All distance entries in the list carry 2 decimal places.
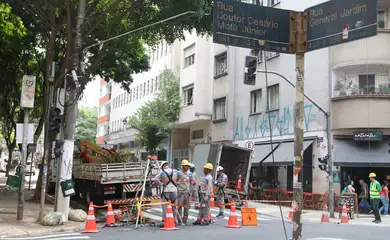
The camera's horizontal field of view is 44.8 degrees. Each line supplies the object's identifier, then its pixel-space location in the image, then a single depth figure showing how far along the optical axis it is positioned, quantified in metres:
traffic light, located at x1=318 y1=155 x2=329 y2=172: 19.50
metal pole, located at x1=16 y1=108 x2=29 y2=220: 13.92
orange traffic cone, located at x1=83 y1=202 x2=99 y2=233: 12.20
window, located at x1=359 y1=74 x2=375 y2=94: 22.78
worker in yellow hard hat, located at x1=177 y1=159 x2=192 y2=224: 13.77
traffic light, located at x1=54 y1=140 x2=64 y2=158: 13.52
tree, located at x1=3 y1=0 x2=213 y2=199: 16.42
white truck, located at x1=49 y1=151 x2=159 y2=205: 17.33
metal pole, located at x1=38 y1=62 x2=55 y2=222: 13.63
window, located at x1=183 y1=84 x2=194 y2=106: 34.29
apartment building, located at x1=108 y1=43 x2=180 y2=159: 42.91
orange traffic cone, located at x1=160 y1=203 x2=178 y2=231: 12.54
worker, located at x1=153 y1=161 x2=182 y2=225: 13.45
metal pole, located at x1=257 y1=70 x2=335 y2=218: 18.82
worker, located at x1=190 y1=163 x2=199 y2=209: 14.37
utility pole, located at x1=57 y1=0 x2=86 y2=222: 14.09
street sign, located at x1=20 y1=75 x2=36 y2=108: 14.23
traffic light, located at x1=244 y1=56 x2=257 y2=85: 13.21
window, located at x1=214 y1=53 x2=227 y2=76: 31.86
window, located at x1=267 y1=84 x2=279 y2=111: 27.19
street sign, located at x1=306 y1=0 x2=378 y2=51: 6.31
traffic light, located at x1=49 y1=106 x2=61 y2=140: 13.49
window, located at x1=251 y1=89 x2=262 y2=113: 28.80
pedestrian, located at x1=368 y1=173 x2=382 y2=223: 17.25
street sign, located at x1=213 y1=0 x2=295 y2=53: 6.73
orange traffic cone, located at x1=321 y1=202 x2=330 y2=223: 16.38
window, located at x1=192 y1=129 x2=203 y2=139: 34.79
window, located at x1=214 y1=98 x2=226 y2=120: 31.89
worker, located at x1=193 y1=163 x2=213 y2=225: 13.78
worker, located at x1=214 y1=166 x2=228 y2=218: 16.04
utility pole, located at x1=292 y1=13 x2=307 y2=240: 6.81
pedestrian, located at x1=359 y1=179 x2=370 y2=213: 21.33
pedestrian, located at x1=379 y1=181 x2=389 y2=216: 19.77
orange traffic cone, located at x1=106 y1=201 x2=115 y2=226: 13.20
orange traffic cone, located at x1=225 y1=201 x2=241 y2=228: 13.39
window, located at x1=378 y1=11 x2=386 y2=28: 23.38
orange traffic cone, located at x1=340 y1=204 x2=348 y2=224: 16.28
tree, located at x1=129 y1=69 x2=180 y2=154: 35.78
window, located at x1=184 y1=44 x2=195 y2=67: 34.88
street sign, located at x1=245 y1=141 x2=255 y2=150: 22.34
